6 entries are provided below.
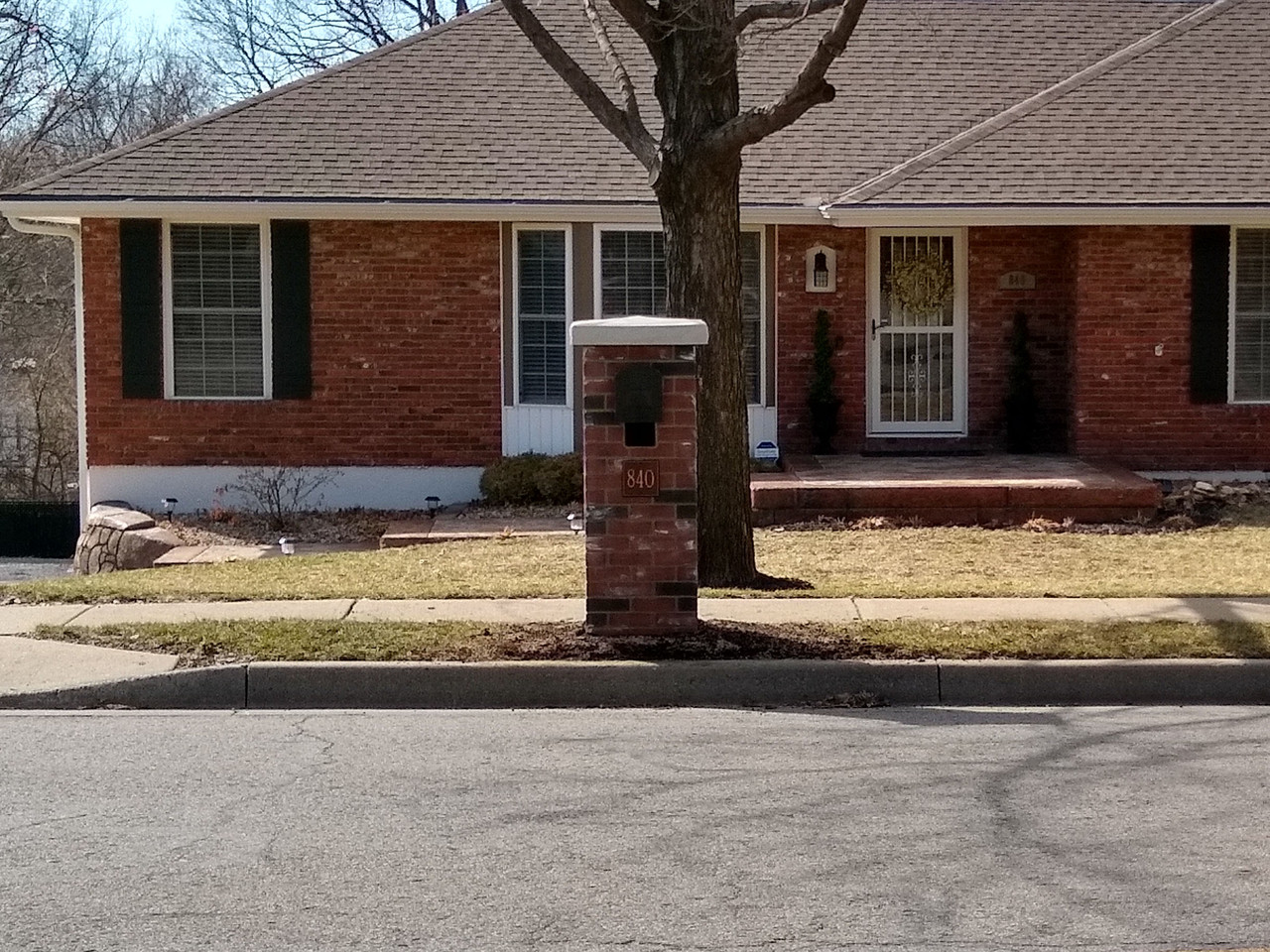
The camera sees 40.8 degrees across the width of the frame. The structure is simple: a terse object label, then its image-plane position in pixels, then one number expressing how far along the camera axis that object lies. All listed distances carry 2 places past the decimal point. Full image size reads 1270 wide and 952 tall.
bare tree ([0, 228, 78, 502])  31.80
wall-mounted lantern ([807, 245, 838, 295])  16.66
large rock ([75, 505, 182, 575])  14.54
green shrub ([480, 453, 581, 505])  15.66
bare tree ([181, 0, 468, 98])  35.88
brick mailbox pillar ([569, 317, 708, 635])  8.55
